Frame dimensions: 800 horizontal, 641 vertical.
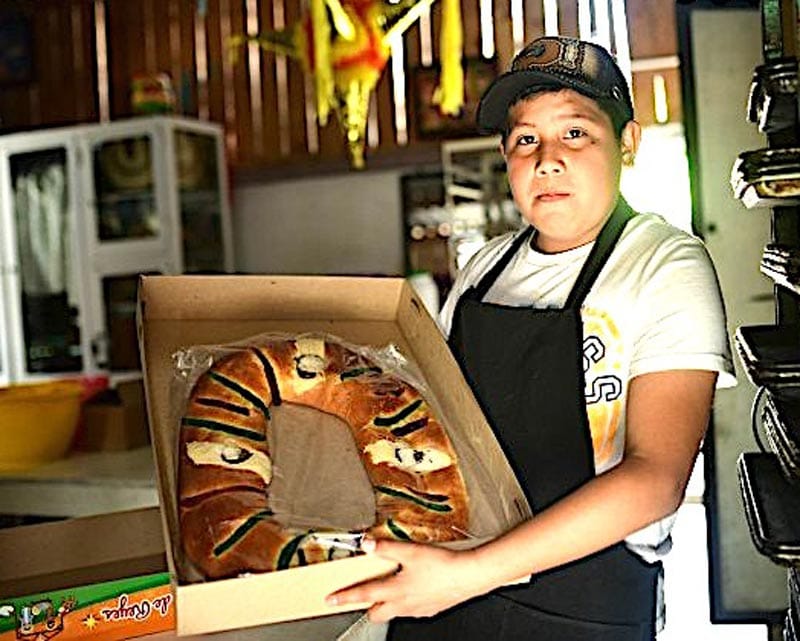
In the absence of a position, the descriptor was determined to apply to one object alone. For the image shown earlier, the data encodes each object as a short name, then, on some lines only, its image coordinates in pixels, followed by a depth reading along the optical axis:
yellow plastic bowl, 2.71
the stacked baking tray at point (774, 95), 1.20
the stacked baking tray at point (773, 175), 1.07
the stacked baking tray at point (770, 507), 1.08
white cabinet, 5.25
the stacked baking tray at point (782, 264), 1.10
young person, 1.10
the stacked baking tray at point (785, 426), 1.08
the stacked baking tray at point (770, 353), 1.18
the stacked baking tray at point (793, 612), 1.33
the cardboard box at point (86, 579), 1.21
